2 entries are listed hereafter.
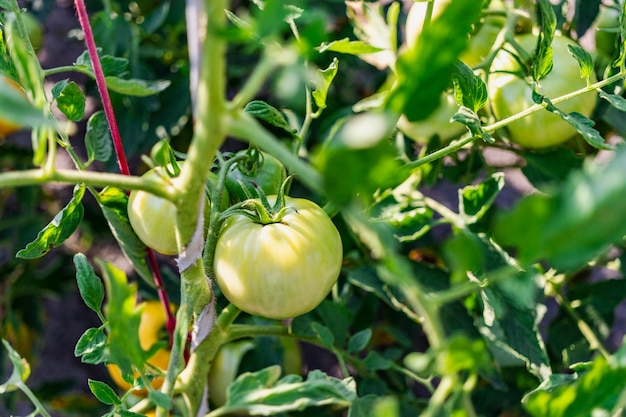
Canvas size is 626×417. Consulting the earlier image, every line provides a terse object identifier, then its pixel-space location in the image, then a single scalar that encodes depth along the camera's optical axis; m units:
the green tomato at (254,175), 0.42
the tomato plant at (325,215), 0.20
